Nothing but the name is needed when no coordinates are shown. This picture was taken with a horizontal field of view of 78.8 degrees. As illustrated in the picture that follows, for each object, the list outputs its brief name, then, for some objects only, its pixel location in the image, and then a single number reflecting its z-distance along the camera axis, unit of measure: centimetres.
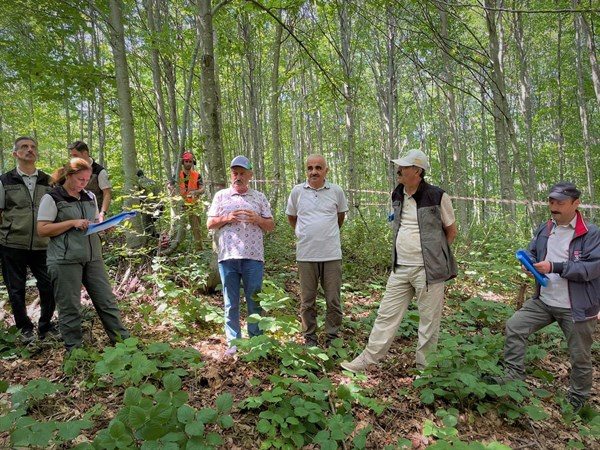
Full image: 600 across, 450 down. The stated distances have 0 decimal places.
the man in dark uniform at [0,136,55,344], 358
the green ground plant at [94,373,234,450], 188
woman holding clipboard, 312
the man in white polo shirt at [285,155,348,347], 357
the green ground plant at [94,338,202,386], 247
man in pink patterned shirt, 342
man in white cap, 315
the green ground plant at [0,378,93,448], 179
